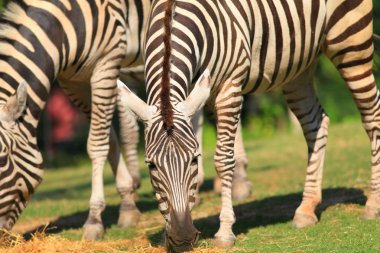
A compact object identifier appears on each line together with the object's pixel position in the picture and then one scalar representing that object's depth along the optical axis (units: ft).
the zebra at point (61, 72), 50.65
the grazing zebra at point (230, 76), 40.45
